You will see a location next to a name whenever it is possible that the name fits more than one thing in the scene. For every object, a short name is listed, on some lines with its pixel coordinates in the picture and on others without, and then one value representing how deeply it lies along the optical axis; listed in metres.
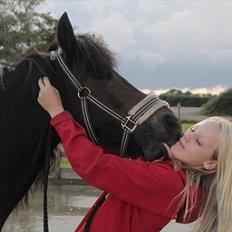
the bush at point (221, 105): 24.91
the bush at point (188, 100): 34.72
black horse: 2.65
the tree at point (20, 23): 29.23
